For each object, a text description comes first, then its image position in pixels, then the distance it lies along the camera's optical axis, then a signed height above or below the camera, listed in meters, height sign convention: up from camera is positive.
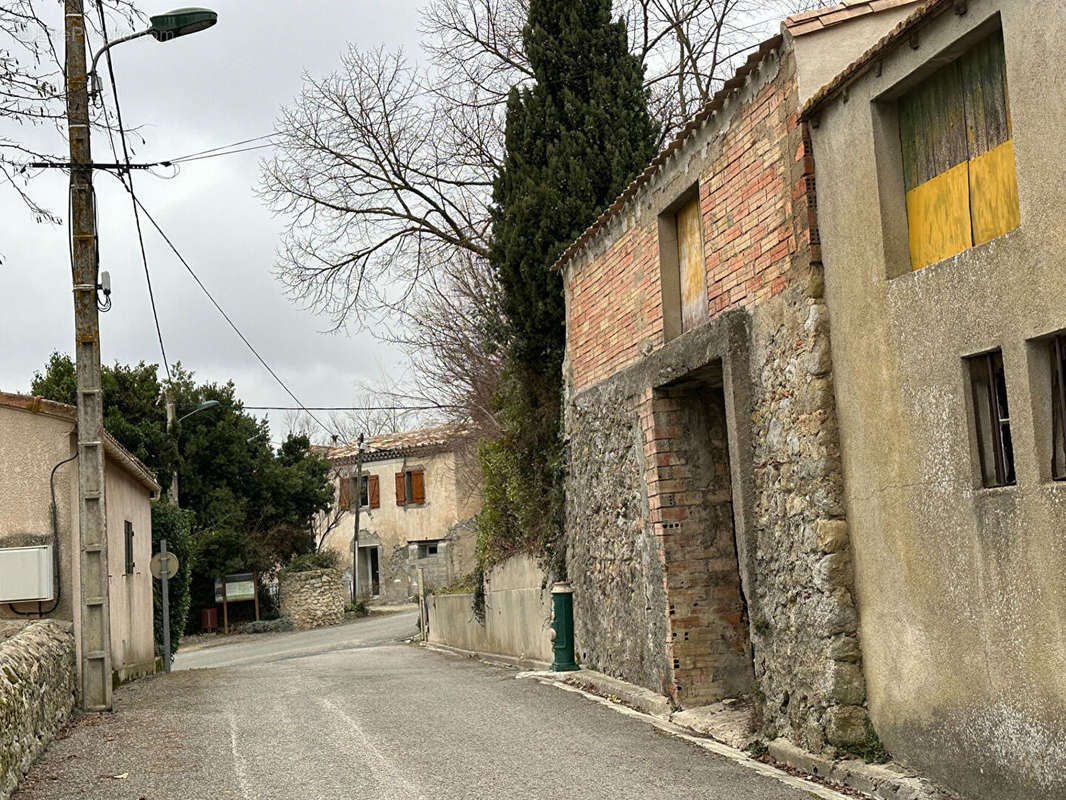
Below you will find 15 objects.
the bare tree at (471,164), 24.17 +7.86
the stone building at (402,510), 51.09 +1.44
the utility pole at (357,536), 48.76 +0.47
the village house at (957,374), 5.82 +0.74
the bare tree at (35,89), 6.49 +2.61
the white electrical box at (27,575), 13.16 -0.07
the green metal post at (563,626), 14.72 -1.13
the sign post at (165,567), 21.22 -0.13
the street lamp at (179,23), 13.12 +5.83
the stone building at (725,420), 8.14 +0.90
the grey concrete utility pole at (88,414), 12.94 +1.64
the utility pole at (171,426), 37.16 +4.13
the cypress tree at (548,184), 17.00 +5.05
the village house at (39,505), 13.35 +0.70
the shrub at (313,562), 42.59 -0.42
